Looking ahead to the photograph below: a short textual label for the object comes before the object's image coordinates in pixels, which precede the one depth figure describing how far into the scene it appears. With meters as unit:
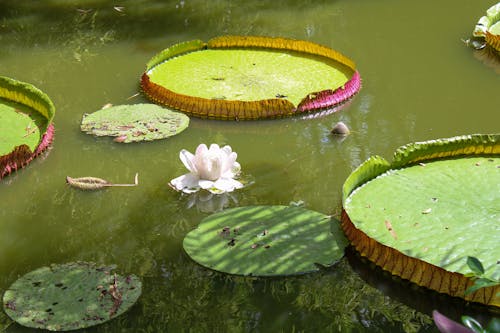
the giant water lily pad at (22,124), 3.26
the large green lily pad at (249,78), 3.69
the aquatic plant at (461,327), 1.33
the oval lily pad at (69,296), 2.30
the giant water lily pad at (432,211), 2.39
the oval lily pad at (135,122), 3.51
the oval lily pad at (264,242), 2.52
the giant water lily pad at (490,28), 4.46
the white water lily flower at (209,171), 3.00
